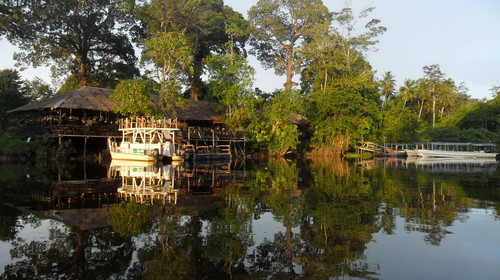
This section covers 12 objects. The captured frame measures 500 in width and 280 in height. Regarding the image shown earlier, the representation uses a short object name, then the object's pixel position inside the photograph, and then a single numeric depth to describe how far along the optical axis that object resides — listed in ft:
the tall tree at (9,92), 132.46
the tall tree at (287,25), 158.92
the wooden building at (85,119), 98.84
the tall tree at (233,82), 125.90
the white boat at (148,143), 92.12
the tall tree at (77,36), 119.03
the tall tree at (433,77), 222.93
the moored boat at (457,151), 156.46
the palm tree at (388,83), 205.46
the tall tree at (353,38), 164.66
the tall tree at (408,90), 210.18
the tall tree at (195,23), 127.24
